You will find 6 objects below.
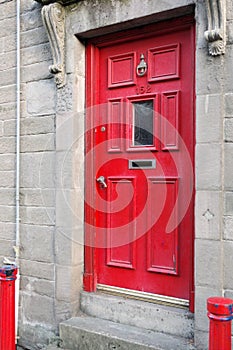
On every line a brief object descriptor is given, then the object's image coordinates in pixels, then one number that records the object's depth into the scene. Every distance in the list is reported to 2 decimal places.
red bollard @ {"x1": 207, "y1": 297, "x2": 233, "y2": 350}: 2.07
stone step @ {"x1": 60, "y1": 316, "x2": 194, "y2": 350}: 3.06
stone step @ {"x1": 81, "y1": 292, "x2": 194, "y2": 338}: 3.14
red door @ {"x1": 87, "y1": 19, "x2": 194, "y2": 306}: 3.26
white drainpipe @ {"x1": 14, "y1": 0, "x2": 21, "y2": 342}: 3.98
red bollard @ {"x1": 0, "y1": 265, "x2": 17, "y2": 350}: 3.12
